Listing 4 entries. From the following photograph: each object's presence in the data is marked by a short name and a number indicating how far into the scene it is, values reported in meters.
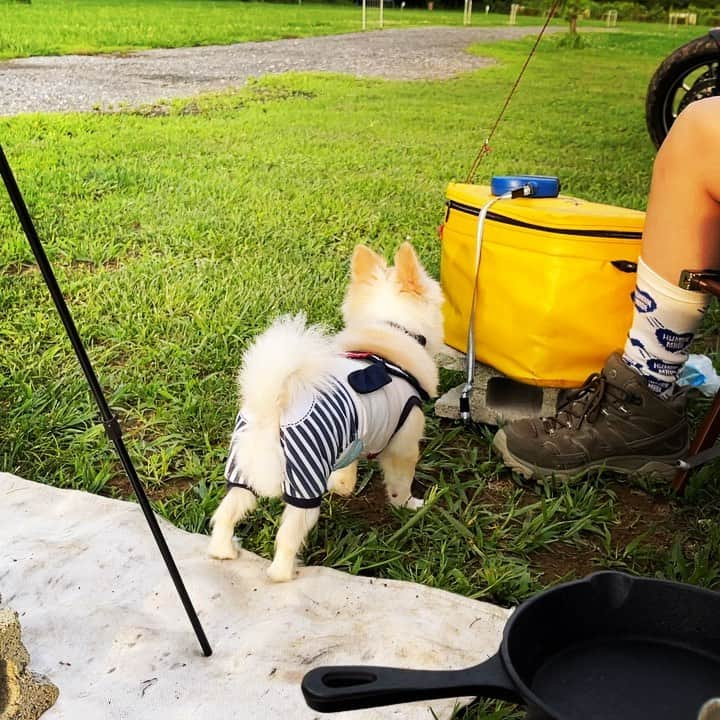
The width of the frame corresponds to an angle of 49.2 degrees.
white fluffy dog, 1.37
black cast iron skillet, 0.66
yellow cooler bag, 1.83
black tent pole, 0.94
